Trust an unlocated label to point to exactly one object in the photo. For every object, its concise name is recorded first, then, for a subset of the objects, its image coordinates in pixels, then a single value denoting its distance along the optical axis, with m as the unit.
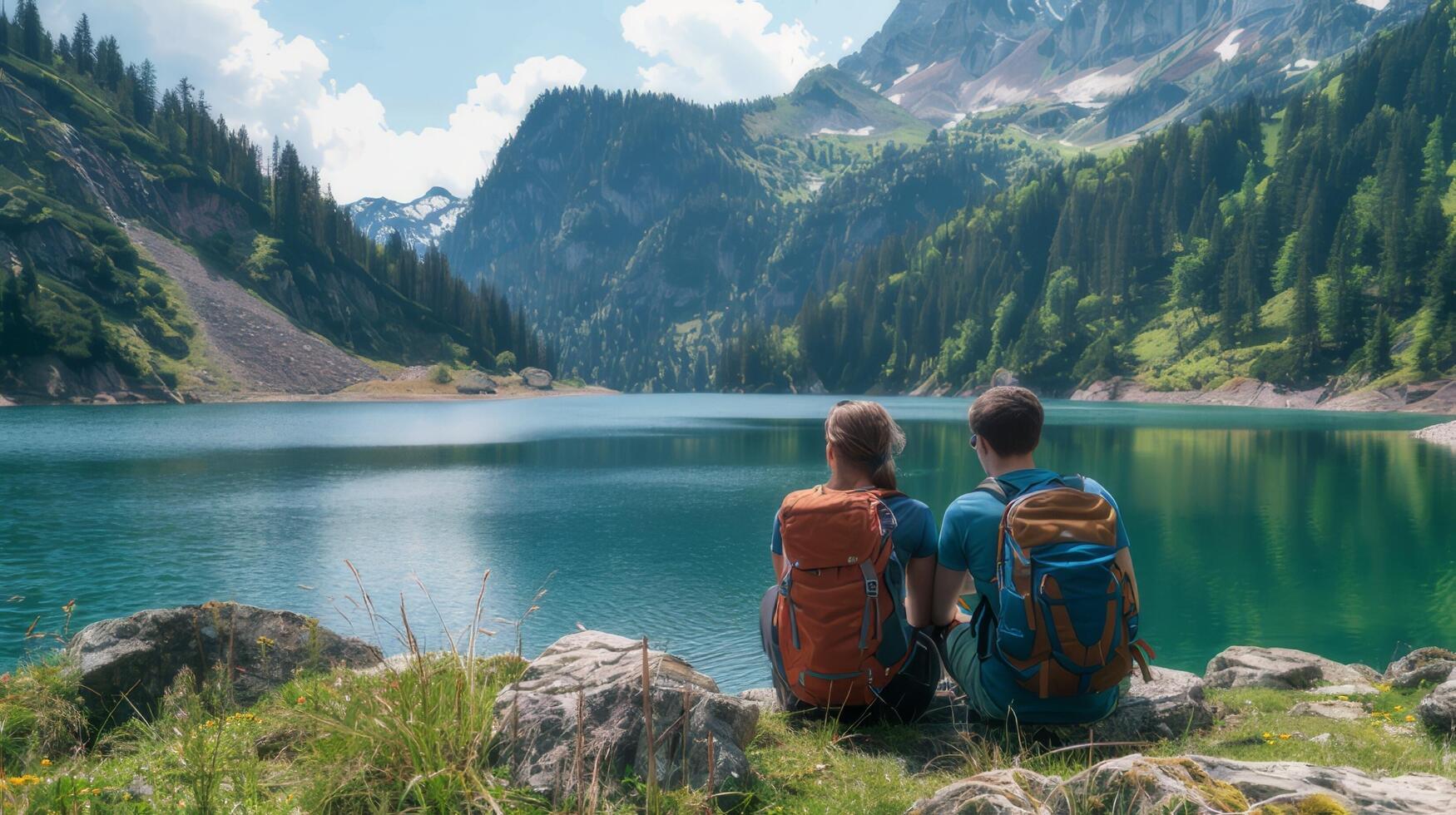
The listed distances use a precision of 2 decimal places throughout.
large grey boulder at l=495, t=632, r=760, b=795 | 4.58
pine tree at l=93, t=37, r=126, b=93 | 170.00
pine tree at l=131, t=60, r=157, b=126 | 169.62
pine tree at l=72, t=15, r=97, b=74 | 168.62
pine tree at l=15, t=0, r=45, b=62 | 156.50
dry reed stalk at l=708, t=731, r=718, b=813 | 3.92
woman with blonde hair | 5.95
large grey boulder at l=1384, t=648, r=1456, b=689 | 11.01
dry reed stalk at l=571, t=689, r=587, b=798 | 3.62
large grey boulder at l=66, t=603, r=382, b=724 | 8.40
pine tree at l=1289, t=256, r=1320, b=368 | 122.81
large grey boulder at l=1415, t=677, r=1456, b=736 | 7.73
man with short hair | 5.39
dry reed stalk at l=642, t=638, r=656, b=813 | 3.19
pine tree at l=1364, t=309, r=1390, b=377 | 109.94
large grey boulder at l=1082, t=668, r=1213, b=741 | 6.72
